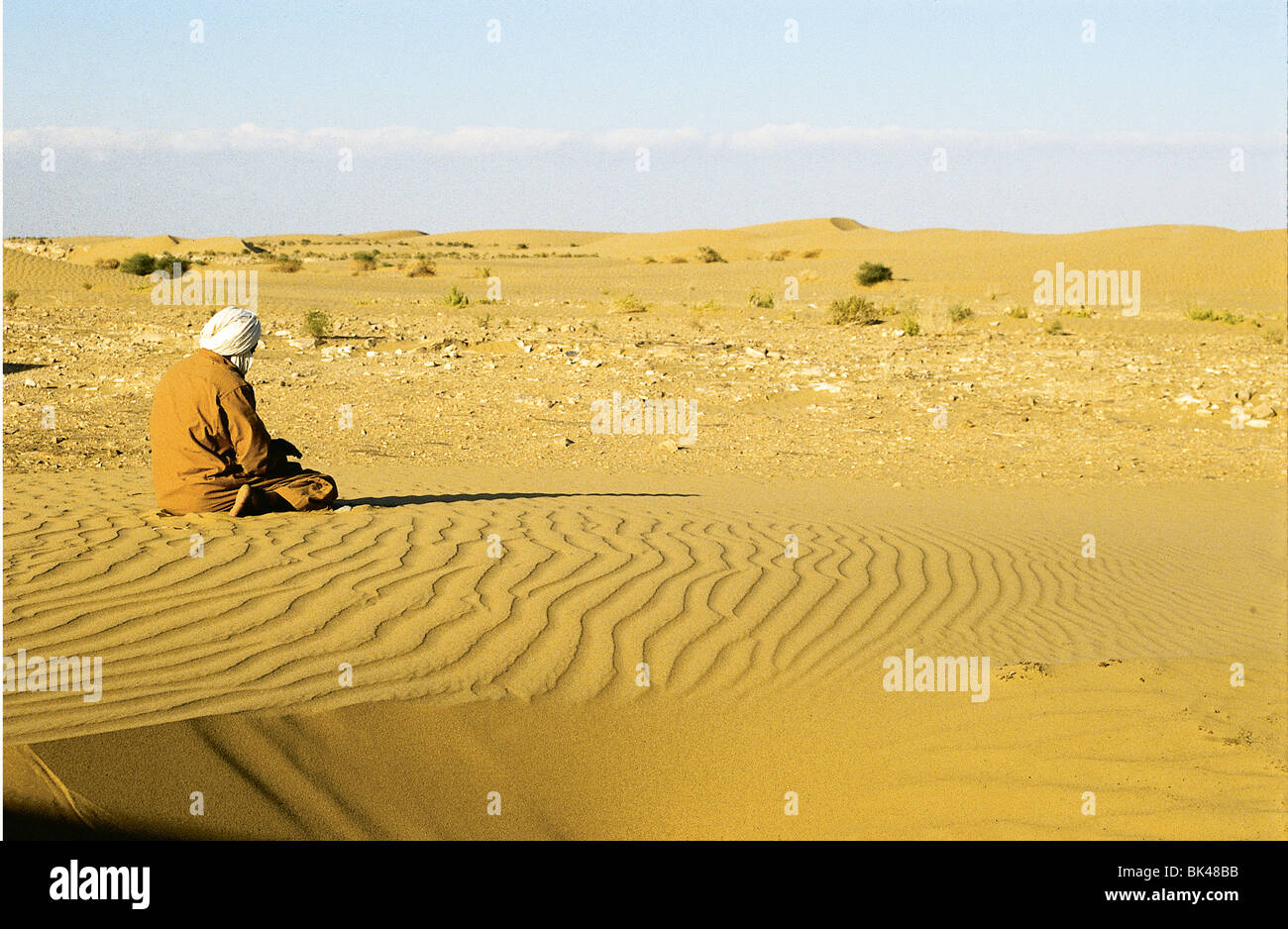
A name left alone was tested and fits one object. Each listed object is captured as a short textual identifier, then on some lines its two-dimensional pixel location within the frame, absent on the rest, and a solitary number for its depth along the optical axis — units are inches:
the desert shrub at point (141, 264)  1450.5
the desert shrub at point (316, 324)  754.8
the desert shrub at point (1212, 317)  920.8
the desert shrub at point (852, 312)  881.5
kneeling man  276.8
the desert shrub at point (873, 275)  1336.1
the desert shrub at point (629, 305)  958.4
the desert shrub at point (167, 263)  1453.7
